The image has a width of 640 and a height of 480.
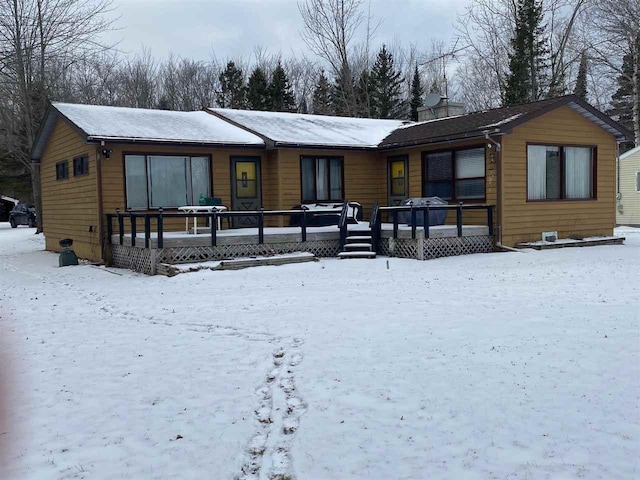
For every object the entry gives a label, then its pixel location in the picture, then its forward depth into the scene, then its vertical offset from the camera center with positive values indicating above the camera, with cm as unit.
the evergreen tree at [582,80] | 3250 +686
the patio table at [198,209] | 1277 +0
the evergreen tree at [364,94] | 3647 +727
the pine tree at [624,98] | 3036 +598
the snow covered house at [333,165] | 1370 +103
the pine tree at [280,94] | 4200 +810
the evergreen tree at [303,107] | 4531 +766
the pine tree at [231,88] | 4241 +867
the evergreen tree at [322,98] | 4200 +782
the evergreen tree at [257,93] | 4112 +799
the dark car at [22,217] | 3397 -25
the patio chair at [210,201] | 1360 +18
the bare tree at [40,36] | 2223 +692
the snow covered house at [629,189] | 2653 +55
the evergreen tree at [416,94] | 3925 +745
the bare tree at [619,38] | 2862 +808
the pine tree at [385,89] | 3988 +789
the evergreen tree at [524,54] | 2944 +741
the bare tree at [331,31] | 3092 +927
